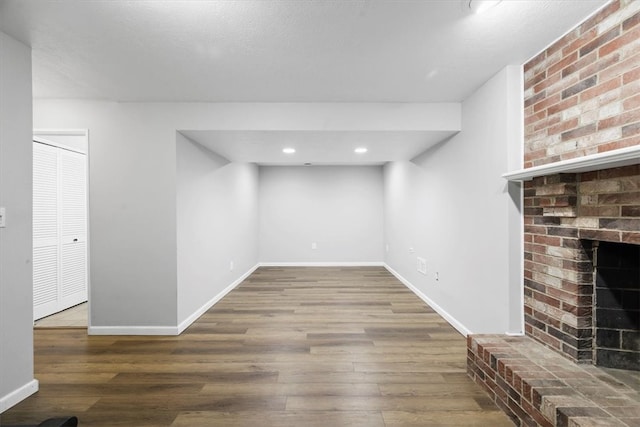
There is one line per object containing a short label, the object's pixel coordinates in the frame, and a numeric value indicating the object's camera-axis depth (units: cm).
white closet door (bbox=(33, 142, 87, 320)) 332
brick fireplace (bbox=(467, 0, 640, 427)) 149
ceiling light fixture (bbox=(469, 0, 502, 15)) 153
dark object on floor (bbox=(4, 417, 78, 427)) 124
